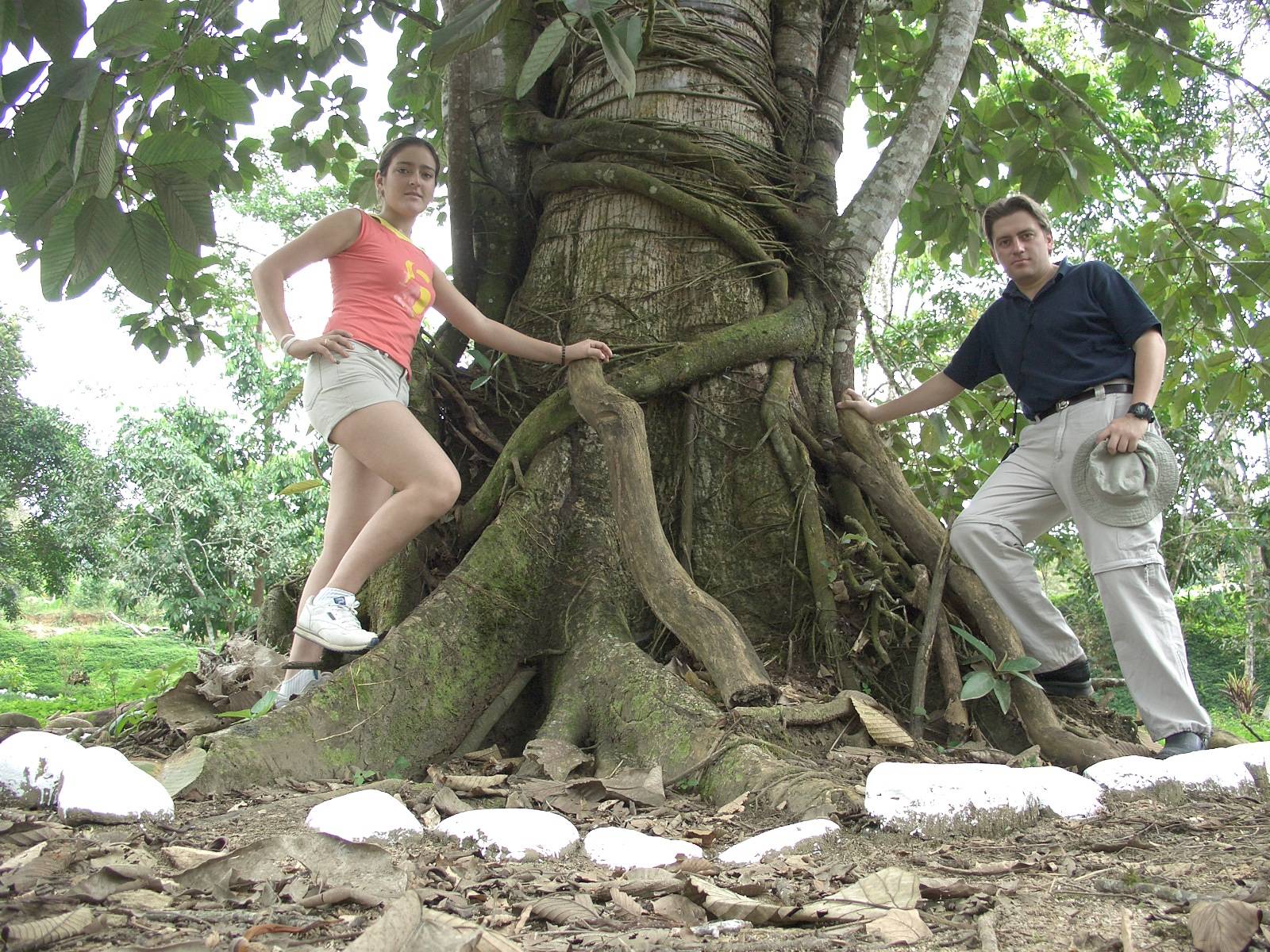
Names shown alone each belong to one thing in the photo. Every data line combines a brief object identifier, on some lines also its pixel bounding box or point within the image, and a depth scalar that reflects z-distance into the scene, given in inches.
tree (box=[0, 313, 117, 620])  570.6
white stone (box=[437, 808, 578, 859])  64.6
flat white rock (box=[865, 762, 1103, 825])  68.4
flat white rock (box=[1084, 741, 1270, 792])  79.4
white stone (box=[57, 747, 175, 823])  69.5
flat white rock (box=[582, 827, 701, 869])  62.1
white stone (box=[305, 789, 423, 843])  64.7
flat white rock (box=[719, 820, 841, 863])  63.2
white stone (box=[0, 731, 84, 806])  73.4
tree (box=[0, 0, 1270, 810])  67.6
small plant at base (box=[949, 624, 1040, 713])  102.0
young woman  99.0
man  100.0
